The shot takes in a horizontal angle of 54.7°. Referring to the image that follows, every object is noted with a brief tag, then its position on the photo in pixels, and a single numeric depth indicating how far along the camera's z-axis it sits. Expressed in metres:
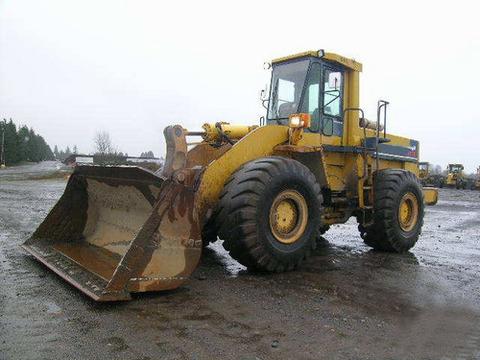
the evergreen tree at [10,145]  74.50
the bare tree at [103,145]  78.62
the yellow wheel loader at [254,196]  4.75
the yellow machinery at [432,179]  44.97
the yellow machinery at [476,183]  43.75
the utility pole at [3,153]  70.56
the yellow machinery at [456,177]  44.47
